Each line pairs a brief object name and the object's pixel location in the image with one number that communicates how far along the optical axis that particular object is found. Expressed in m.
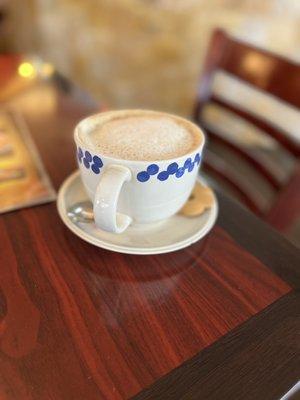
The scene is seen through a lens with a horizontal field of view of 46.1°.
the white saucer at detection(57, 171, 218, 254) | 0.35
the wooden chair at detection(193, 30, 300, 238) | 0.66
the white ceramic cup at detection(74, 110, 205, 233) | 0.31
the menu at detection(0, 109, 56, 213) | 0.42
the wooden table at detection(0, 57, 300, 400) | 0.26
